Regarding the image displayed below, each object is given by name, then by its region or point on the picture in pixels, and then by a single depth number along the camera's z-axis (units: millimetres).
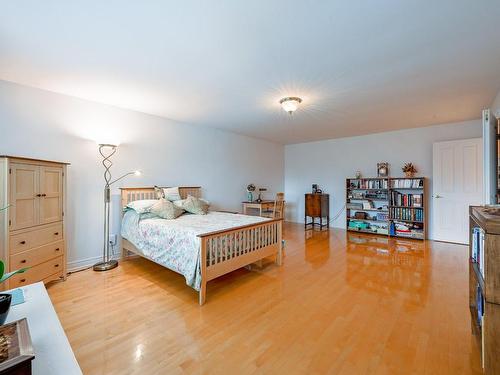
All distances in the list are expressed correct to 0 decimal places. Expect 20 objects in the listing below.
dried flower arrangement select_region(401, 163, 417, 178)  4883
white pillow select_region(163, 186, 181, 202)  3865
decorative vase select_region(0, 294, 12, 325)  981
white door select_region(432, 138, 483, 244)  4172
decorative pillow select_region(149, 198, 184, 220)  3273
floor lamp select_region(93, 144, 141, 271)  3355
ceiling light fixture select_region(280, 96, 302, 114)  3139
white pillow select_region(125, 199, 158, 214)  3255
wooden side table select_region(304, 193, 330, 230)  5918
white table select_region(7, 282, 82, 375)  786
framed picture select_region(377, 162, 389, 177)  5207
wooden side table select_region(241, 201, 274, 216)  5398
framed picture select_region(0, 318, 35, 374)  633
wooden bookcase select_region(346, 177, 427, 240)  4750
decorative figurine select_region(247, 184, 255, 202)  5716
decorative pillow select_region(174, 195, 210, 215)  3746
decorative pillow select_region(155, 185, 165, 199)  3821
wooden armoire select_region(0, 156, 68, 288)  2203
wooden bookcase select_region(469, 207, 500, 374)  1210
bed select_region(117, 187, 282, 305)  2363
